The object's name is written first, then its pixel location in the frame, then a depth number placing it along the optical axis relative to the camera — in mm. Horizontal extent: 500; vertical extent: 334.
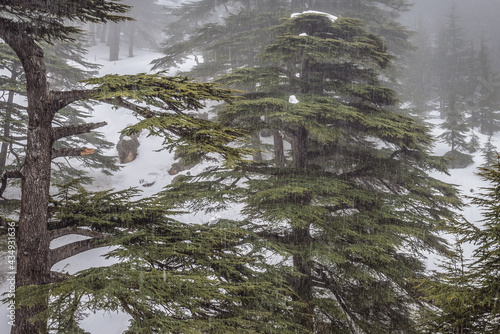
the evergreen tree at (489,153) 20961
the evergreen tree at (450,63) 35125
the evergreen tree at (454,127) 23141
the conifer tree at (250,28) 14516
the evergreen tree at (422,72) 36188
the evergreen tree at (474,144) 24969
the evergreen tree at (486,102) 29859
